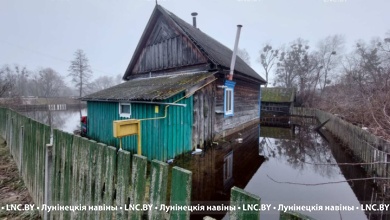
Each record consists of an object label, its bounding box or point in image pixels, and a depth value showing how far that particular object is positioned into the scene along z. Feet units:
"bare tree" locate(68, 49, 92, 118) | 133.90
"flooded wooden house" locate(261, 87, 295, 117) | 83.76
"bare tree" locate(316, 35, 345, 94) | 112.37
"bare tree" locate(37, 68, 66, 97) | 165.68
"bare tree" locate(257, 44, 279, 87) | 136.48
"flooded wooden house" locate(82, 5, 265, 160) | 22.29
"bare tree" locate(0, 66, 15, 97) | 155.33
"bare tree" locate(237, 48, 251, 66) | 155.74
